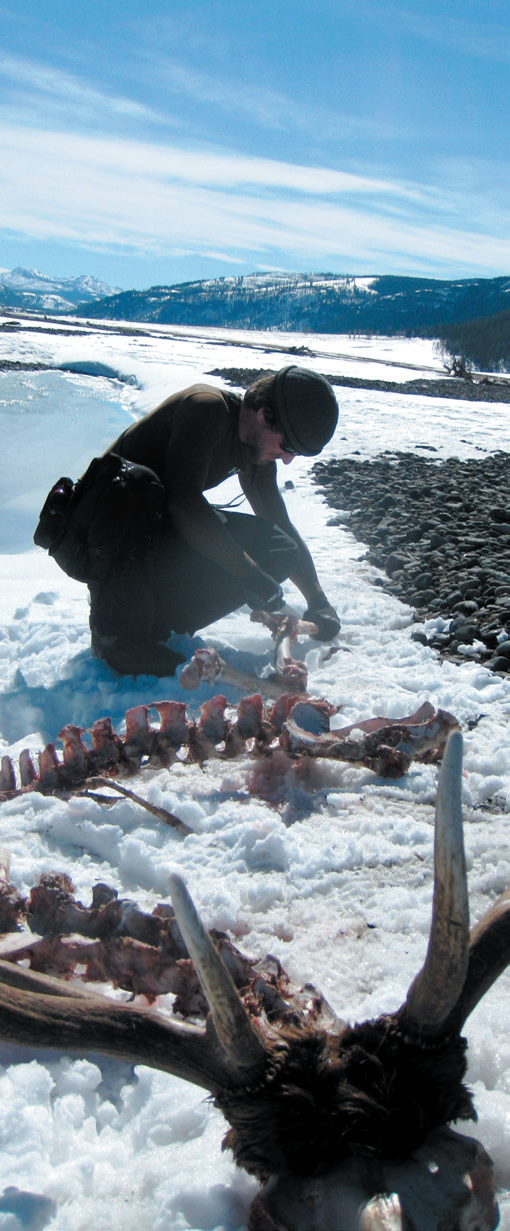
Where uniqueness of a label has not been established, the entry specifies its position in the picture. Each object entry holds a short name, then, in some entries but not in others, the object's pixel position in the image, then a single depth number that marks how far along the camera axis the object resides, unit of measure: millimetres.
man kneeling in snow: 3500
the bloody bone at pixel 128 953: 1639
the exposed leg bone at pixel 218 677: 3496
